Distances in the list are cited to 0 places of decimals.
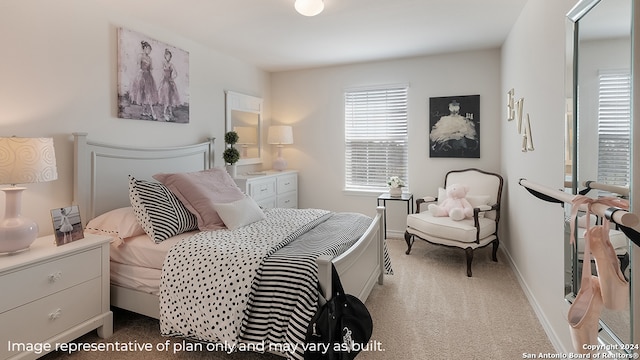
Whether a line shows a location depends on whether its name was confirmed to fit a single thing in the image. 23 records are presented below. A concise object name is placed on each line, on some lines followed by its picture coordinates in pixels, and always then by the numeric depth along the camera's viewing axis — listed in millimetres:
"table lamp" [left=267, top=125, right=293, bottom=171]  4902
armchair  3440
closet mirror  1180
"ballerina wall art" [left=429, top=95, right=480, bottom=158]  4281
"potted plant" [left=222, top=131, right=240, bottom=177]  4062
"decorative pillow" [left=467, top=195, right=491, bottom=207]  3871
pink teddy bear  3719
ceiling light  2564
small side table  4312
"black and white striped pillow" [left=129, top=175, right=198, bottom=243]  2389
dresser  4062
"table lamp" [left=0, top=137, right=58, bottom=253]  1905
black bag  1661
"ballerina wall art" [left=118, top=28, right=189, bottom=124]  3020
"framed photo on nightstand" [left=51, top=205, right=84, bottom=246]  2125
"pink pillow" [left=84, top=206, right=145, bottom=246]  2410
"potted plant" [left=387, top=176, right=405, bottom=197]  4428
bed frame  2242
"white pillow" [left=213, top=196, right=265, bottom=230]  2578
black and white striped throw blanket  1799
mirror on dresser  4398
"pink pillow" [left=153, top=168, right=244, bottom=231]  2621
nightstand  1795
